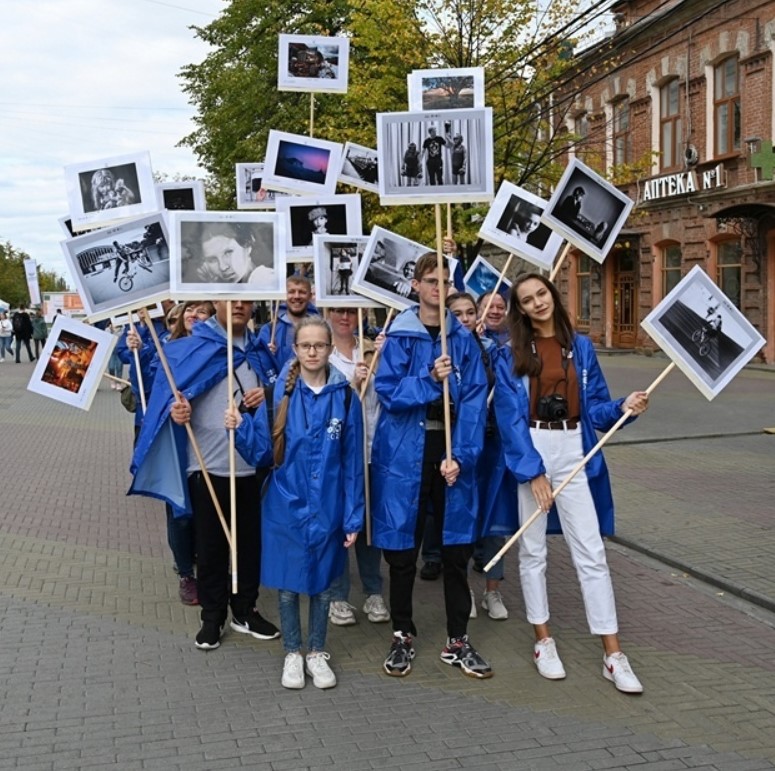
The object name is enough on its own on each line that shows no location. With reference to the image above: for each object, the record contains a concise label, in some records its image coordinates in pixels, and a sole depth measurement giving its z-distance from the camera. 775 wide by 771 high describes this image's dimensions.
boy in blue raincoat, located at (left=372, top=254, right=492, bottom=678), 4.77
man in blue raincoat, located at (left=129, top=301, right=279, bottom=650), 5.20
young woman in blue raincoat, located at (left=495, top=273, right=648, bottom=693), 4.72
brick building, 22.78
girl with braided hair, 4.65
